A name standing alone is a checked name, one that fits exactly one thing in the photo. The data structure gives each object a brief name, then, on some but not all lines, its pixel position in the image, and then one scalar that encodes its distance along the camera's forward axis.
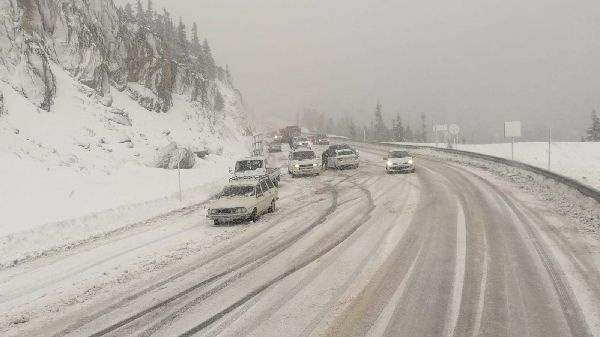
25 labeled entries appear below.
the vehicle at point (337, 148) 35.12
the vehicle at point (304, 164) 30.50
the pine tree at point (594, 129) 78.86
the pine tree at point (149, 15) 85.05
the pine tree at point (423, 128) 144.66
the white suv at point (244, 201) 15.91
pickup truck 24.64
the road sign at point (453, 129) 44.16
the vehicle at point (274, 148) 55.24
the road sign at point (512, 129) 31.47
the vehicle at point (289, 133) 71.81
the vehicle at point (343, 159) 33.72
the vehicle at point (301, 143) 48.85
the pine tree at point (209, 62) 100.54
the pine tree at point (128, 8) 92.00
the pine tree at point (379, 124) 139.06
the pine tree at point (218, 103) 81.88
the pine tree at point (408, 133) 137.25
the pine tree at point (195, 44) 98.12
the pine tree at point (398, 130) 114.84
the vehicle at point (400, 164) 29.13
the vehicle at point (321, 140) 64.62
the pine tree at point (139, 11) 88.16
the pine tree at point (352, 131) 139.71
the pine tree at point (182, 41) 69.73
